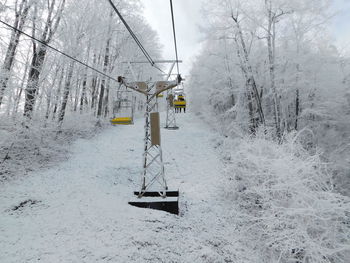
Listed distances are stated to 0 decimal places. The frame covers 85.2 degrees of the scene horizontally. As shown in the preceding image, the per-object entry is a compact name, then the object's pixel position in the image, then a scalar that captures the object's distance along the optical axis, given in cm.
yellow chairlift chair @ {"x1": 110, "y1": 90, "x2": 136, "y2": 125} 688
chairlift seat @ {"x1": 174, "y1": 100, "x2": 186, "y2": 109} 1590
